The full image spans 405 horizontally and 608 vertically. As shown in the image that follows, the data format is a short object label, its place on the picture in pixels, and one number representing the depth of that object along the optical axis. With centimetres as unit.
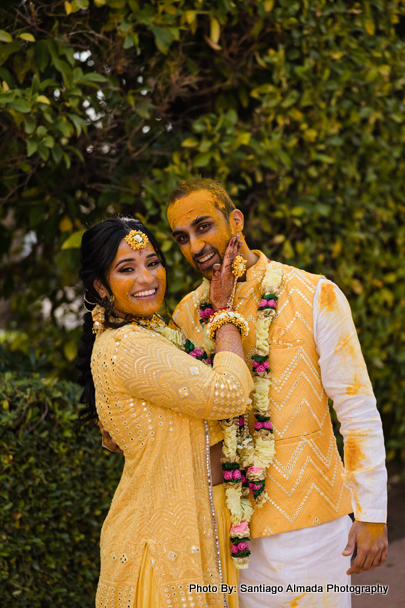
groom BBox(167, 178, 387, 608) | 215
